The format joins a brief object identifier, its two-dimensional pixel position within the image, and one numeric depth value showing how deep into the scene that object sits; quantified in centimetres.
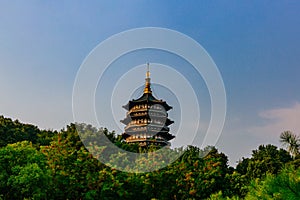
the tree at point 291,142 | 2648
